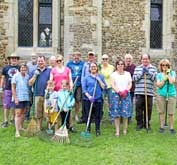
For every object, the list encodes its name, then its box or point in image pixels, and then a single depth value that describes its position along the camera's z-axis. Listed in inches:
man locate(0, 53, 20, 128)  283.3
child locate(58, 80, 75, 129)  264.2
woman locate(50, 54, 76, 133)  267.6
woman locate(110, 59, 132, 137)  269.6
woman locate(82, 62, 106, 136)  267.0
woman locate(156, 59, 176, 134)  275.0
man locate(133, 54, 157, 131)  280.4
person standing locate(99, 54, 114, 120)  292.4
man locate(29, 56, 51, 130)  273.8
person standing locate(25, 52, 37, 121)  290.0
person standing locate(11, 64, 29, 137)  264.6
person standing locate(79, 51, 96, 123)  282.7
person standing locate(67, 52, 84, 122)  297.5
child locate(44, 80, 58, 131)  265.5
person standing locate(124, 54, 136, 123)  298.3
